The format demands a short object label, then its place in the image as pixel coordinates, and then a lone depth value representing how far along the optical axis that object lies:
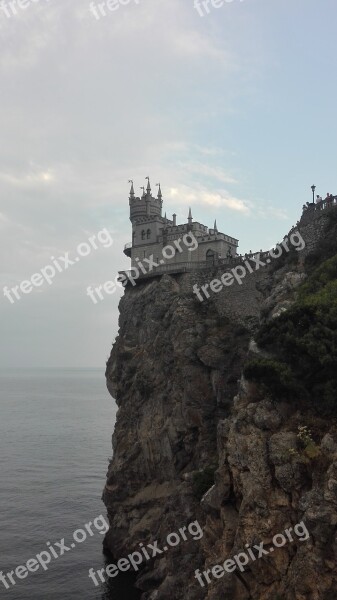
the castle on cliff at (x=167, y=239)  47.16
